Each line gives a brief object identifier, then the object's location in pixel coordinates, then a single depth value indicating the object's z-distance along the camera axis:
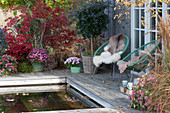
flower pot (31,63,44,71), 7.73
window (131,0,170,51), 6.04
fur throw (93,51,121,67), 6.19
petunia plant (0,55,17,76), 7.07
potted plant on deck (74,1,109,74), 7.06
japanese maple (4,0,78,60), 7.70
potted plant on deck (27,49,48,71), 7.58
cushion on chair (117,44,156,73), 5.35
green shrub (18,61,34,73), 7.62
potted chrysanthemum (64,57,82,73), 7.54
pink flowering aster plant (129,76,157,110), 3.99
